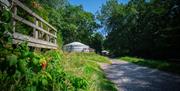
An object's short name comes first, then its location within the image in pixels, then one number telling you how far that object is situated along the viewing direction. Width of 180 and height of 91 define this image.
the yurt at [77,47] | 22.49
